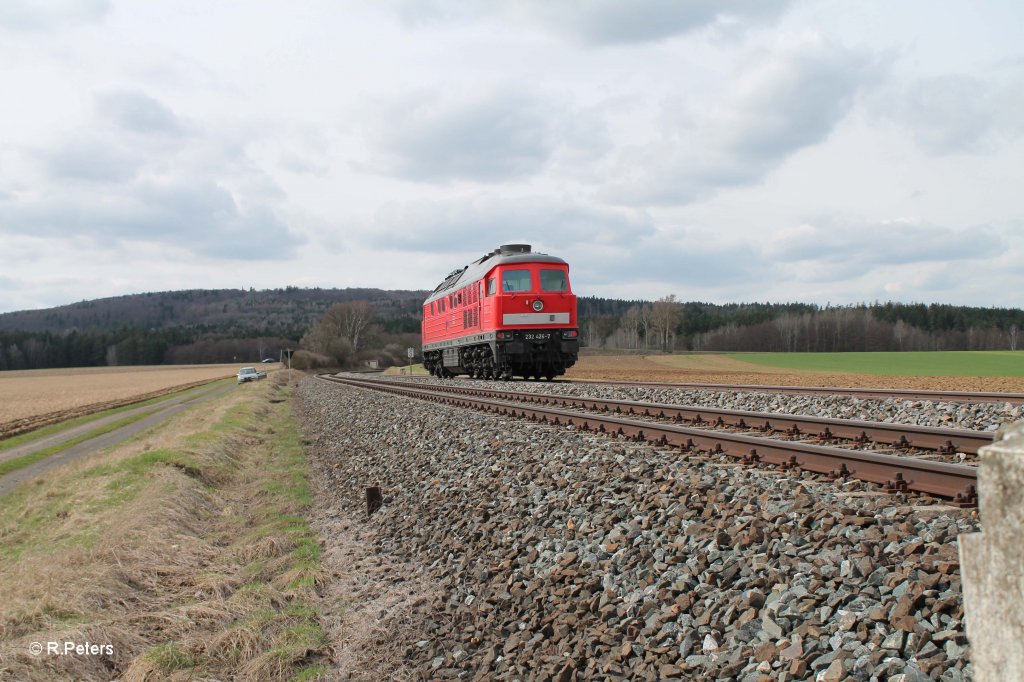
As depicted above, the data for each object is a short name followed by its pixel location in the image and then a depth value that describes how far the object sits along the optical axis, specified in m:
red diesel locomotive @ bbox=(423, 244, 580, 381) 22.97
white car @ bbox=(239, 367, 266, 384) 64.19
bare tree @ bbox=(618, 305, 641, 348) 132.00
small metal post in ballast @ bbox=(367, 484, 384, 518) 9.73
